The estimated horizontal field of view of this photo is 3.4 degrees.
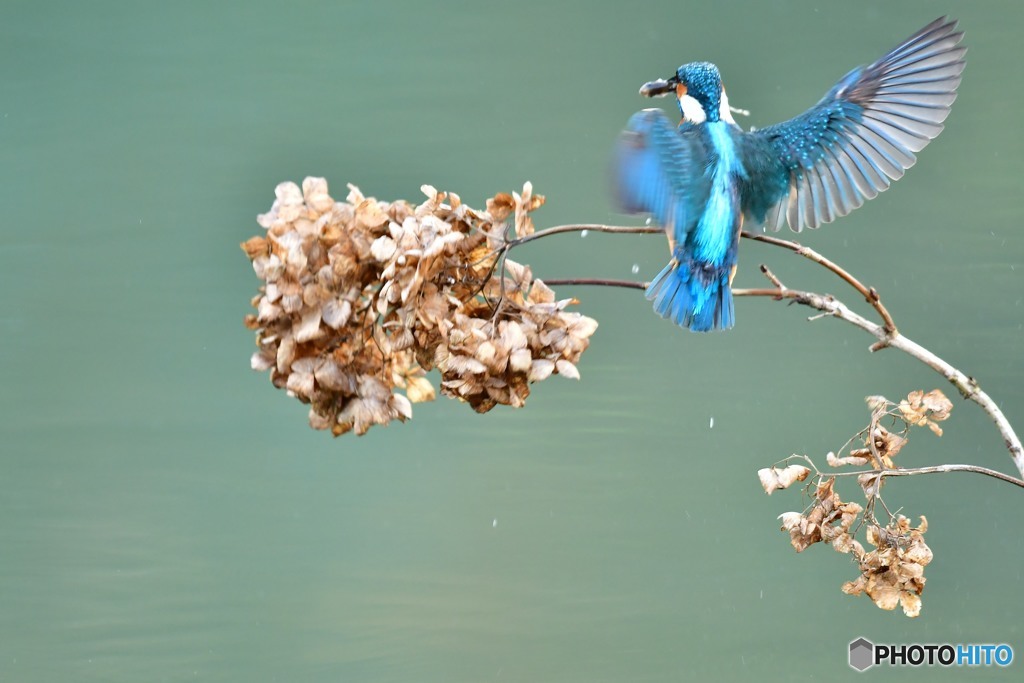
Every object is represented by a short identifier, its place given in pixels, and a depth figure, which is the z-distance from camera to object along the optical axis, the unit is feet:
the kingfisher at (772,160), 29.26
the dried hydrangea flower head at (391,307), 28.87
